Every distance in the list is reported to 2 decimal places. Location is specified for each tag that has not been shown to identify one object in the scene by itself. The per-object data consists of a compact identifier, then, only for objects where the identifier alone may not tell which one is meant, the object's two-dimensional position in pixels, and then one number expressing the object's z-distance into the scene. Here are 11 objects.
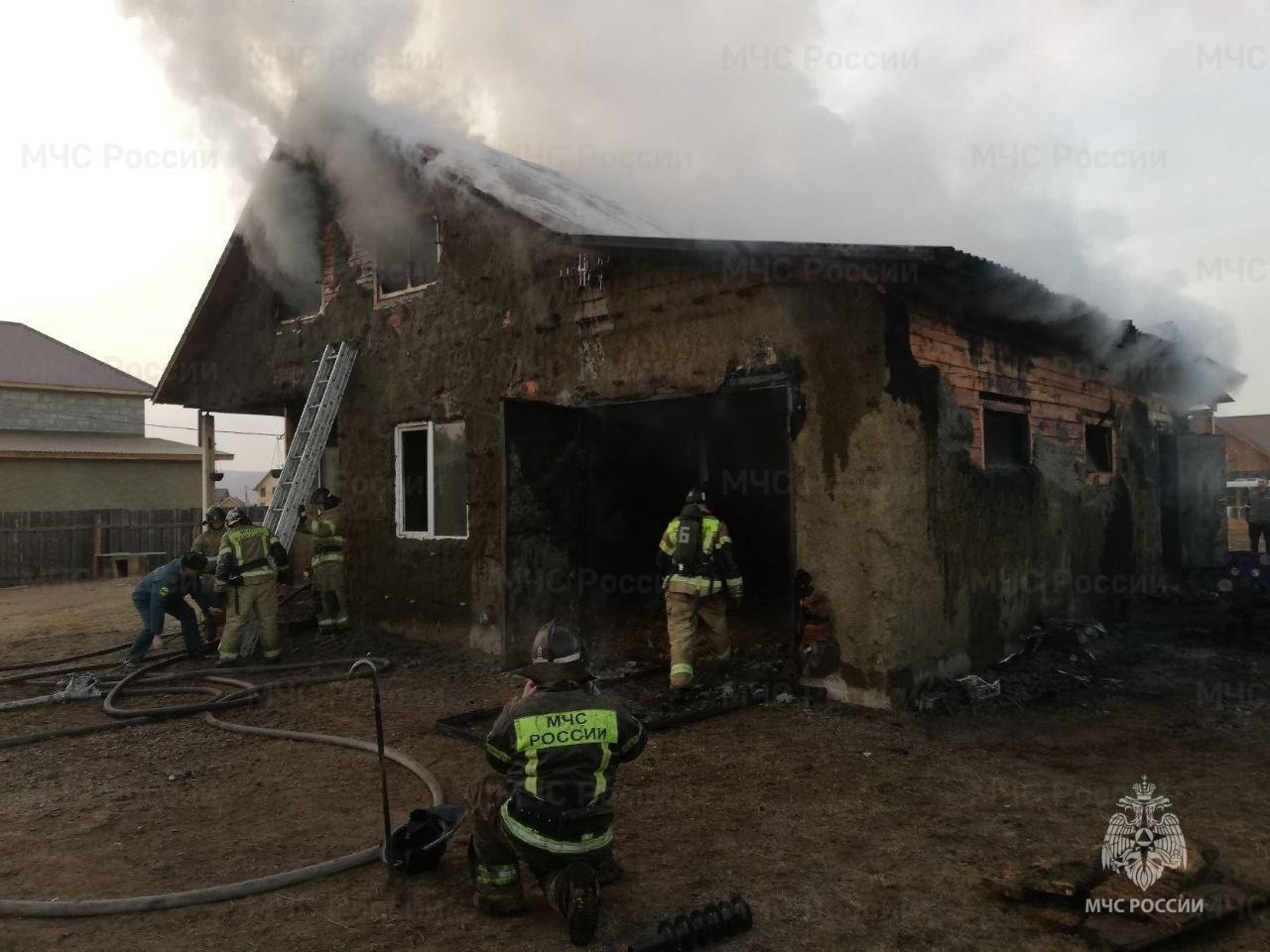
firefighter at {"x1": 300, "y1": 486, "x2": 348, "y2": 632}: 10.07
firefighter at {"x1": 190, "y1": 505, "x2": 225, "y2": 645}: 9.77
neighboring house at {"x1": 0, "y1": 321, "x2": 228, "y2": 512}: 20.52
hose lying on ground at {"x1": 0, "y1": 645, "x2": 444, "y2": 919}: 3.37
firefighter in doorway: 6.98
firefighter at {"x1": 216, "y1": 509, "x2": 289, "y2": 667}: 8.80
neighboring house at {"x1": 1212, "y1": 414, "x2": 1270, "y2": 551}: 25.30
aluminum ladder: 9.77
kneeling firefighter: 3.12
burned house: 6.24
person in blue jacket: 9.07
